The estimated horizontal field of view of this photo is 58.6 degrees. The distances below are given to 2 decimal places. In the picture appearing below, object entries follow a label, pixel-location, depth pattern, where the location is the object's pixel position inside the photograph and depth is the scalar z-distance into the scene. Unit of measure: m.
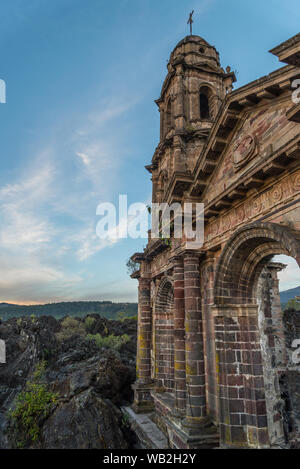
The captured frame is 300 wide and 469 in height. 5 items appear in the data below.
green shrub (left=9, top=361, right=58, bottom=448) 8.91
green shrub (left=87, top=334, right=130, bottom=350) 22.22
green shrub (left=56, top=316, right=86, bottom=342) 26.52
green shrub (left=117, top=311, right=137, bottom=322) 32.54
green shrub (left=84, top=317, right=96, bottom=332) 30.19
